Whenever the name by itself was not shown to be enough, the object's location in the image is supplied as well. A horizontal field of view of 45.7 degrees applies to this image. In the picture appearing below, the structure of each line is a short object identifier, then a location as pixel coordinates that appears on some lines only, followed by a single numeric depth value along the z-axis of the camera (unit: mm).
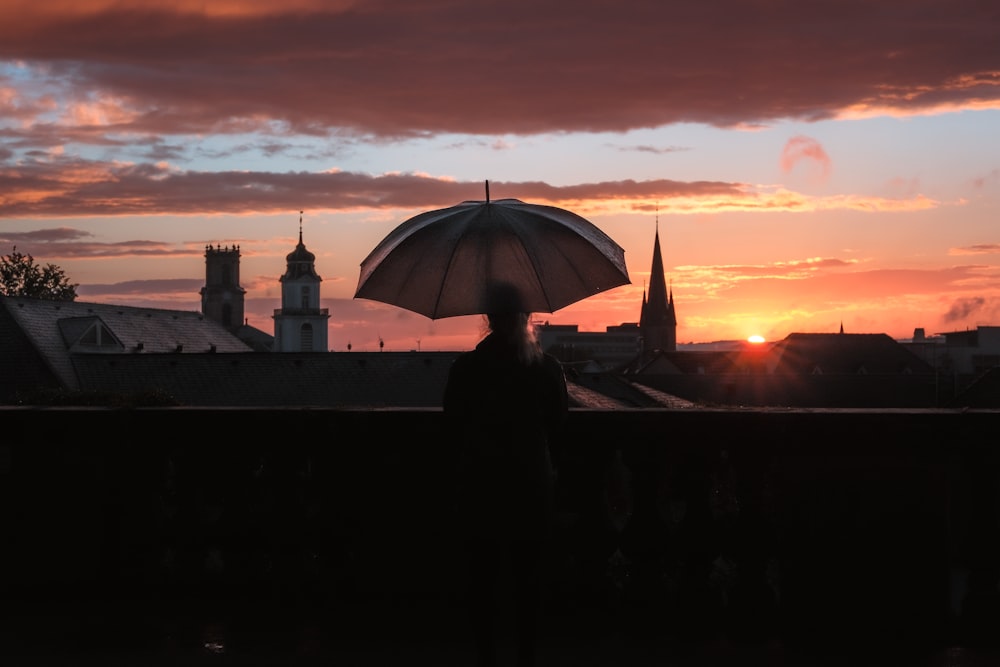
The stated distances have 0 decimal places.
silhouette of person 5090
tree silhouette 120062
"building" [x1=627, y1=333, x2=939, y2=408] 102938
